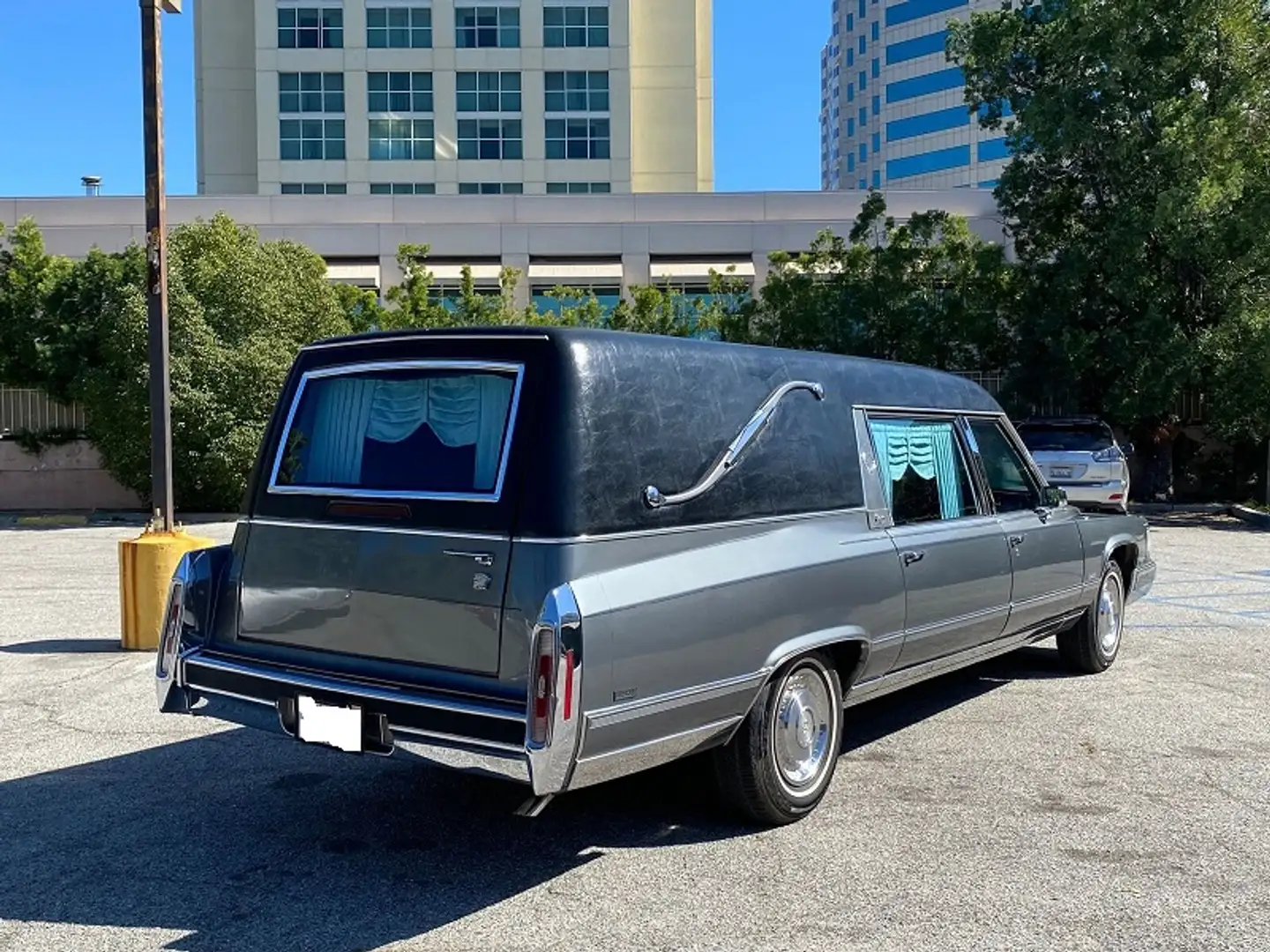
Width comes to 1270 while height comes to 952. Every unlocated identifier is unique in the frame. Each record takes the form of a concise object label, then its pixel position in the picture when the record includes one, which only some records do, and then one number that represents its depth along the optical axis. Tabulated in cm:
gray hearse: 404
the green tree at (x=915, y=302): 2314
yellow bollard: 876
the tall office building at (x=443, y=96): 5222
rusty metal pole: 942
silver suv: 1739
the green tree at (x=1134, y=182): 1950
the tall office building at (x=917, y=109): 7594
